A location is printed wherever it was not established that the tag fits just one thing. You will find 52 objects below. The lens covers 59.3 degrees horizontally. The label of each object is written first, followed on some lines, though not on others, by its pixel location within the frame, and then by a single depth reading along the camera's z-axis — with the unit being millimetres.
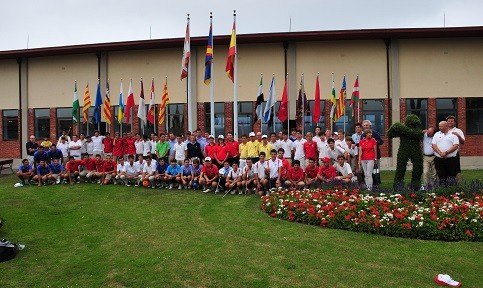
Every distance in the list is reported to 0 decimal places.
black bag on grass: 7520
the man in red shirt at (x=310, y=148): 13828
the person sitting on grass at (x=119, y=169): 15281
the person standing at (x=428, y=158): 11242
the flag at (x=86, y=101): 19734
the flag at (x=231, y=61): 16094
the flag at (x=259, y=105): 17125
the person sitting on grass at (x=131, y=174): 15070
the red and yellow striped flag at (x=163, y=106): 18531
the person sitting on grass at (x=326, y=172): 12367
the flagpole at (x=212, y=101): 16406
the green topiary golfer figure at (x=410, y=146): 11008
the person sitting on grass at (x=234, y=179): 13135
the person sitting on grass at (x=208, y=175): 13562
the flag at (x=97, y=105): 19411
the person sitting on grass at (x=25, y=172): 15914
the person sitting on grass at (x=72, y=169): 15765
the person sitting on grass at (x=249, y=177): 12991
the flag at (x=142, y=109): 18344
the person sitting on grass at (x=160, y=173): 14555
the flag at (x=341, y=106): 19191
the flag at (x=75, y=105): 19131
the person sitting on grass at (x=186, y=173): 14203
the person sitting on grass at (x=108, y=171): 15359
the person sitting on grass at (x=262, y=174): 12711
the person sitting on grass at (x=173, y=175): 14359
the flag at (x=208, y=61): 16297
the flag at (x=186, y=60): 16500
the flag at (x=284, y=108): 17516
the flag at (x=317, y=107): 18797
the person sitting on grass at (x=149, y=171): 14681
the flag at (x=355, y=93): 19678
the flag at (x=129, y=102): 18891
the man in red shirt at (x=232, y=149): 14453
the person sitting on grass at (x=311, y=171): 12578
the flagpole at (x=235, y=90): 16298
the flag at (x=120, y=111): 19325
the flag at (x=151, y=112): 18547
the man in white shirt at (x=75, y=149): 17266
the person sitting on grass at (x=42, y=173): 15586
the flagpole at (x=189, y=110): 17423
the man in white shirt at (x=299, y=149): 14295
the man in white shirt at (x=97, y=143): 17642
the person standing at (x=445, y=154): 10508
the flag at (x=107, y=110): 19234
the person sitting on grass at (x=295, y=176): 12430
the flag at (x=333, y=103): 19375
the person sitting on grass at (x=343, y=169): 12312
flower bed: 8000
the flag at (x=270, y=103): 16906
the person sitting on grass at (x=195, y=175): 14055
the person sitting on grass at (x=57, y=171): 15703
